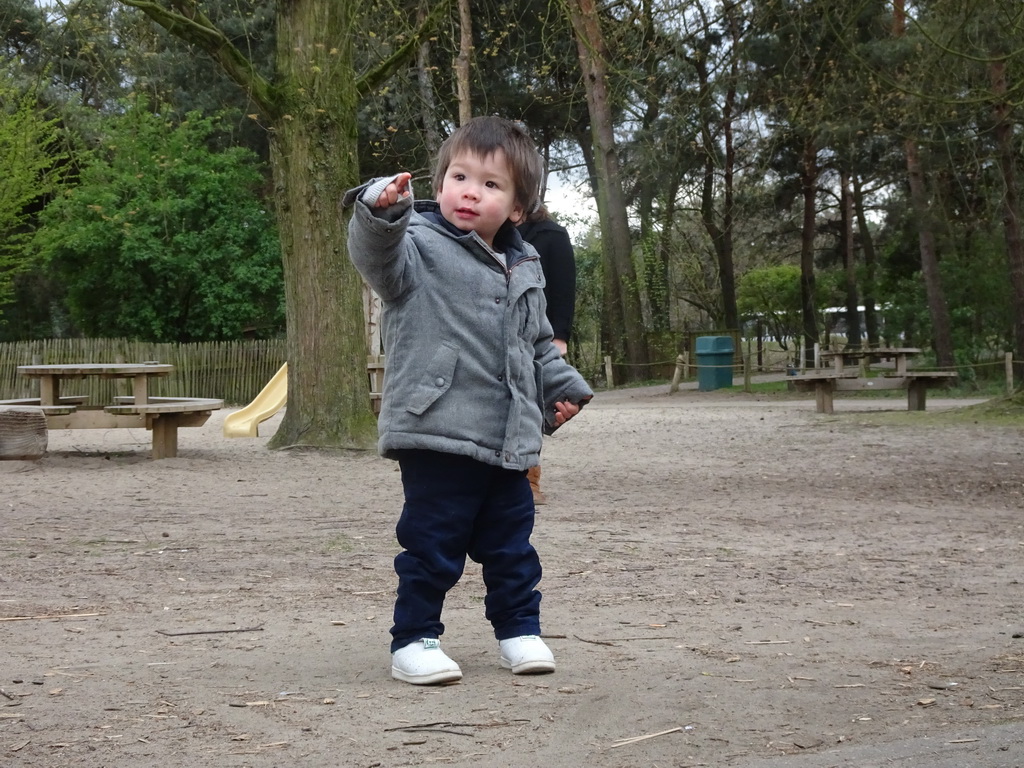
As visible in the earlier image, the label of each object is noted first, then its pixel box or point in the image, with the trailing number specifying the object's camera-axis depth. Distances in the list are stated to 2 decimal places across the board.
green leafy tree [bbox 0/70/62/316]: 26.50
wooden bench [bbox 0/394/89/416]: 11.00
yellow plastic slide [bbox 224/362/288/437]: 15.04
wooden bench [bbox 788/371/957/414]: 17.36
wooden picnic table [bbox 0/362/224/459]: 10.93
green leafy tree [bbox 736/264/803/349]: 43.75
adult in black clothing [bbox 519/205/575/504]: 6.09
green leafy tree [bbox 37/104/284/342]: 27.02
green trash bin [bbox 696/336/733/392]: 27.06
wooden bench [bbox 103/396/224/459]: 10.85
